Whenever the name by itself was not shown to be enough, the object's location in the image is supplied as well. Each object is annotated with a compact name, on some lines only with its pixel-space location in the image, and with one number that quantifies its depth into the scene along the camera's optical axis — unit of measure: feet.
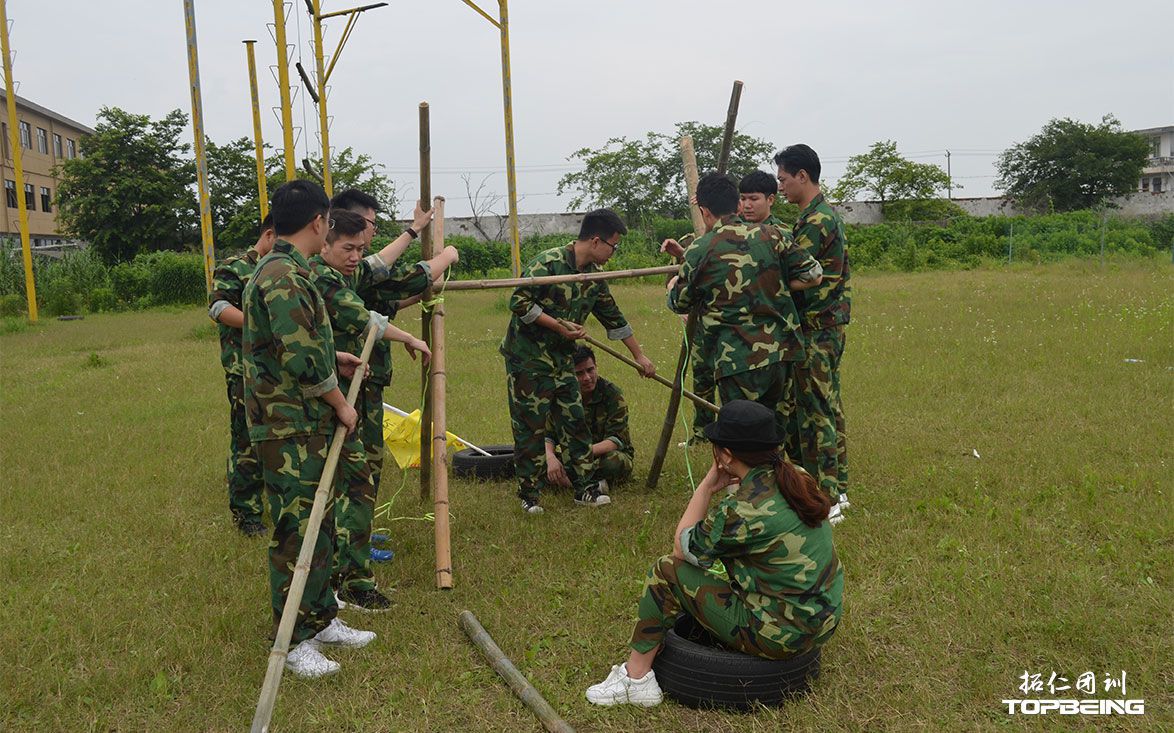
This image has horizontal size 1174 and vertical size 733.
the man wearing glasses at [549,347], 22.59
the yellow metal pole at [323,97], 57.34
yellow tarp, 26.84
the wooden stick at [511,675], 13.00
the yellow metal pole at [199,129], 54.54
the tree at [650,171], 127.85
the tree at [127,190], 119.75
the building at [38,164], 156.35
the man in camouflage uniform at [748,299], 19.20
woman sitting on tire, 12.78
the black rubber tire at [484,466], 26.21
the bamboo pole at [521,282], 21.31
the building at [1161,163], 211.20
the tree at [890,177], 136.98
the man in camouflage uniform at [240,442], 21.12
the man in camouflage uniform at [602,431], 24.66
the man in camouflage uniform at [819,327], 20.85
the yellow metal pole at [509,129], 60.39
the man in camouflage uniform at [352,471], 17.13
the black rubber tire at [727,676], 13.10
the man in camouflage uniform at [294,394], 13.98
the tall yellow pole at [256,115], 60.95
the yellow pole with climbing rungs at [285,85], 52.95
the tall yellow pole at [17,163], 70.59
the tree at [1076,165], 142.72
